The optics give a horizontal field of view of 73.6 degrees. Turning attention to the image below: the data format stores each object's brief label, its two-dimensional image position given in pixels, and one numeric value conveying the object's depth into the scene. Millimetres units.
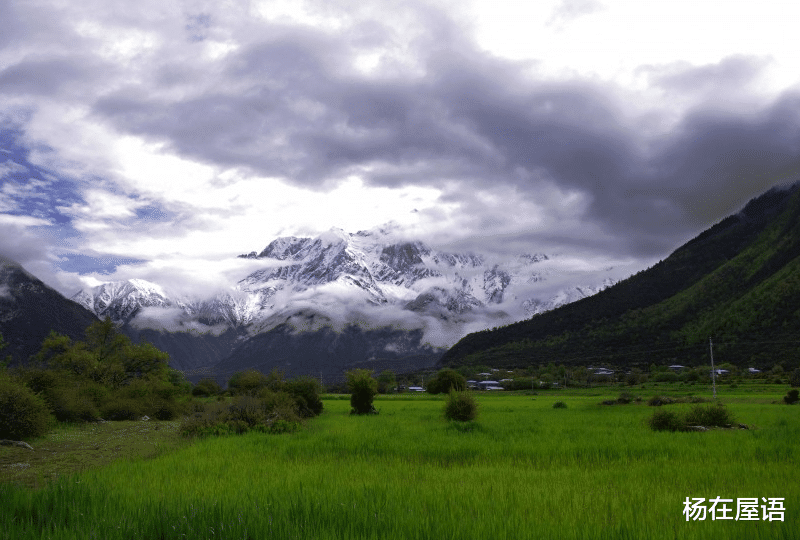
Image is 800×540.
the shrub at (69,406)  25547
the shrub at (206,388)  71250
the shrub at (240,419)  20750
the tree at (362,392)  36438
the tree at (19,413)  18375
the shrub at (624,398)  39812
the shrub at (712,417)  20609
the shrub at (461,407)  27000
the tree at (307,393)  33156
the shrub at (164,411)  35812
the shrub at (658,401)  34962
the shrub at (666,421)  20000
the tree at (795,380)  59038
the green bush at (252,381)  42084
